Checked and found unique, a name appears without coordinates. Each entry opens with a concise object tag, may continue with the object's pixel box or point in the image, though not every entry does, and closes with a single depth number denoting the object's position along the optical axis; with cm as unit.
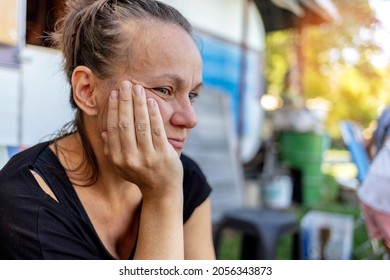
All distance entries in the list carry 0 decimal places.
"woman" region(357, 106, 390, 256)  141
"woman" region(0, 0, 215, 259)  84
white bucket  432
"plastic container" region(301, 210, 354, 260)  213
